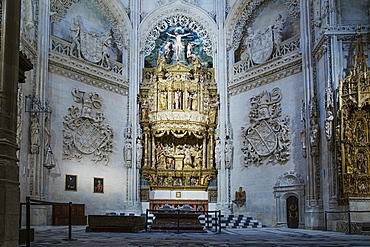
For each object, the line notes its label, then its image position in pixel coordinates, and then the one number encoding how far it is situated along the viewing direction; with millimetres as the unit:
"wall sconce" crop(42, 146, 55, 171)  19875
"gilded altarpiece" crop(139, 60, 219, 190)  24531
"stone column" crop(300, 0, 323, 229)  18625
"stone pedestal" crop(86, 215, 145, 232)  14328
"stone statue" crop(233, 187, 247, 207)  22875
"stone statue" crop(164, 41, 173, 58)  26656
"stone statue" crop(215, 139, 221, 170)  24359
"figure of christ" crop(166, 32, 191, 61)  26578
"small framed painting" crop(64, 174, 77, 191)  21188
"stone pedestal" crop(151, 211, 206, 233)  15267
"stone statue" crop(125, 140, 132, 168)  24109
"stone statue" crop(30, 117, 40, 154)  19344
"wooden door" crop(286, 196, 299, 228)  20250
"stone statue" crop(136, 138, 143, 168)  24359
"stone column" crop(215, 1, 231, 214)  23938
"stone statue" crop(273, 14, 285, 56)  22344
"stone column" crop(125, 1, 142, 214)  24006
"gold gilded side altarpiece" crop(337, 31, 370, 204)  15969
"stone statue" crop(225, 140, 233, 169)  23922
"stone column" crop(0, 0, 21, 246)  6176
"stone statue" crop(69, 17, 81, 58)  22614
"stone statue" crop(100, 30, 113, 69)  24084
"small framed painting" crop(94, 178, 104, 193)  22672
